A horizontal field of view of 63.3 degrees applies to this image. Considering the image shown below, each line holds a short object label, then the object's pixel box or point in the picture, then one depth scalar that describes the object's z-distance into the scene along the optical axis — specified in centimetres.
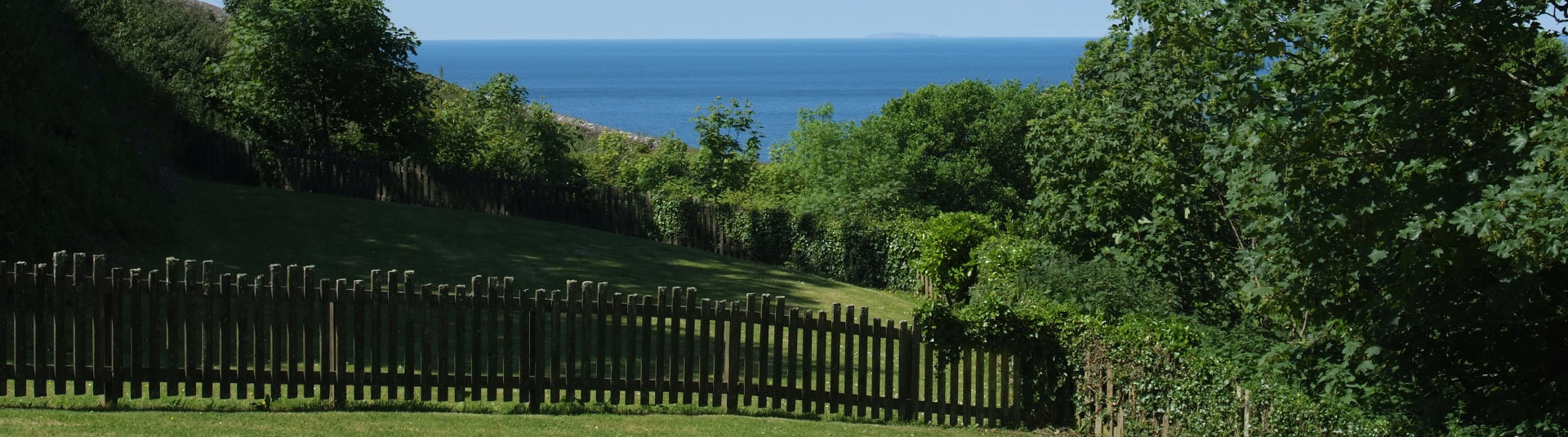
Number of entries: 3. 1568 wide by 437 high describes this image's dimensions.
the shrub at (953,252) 2045
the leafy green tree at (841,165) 2909
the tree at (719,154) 3102
